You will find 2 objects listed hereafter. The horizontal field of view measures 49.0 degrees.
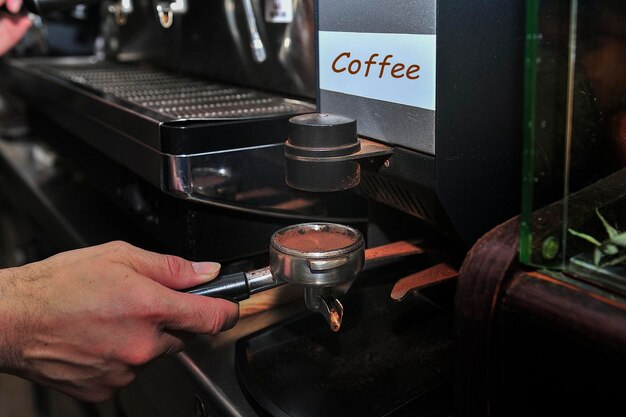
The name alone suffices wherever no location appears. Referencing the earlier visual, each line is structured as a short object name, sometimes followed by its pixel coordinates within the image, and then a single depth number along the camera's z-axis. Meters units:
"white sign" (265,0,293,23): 1.15
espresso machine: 0.69
